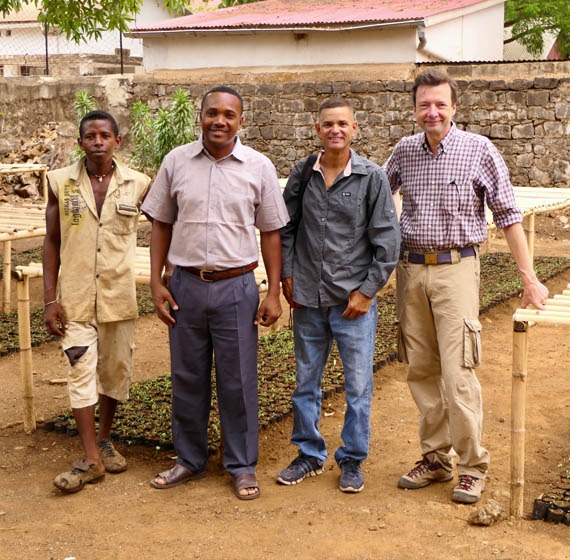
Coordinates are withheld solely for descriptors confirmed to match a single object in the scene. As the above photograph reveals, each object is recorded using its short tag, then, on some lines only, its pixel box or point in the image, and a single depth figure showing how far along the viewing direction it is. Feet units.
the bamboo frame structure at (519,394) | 13.21
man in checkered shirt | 13.51
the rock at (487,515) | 13.05
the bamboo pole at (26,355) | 17.30
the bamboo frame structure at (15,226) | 20.57
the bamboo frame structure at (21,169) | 31.60
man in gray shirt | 13.69
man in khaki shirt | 14.83
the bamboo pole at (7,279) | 26.61
